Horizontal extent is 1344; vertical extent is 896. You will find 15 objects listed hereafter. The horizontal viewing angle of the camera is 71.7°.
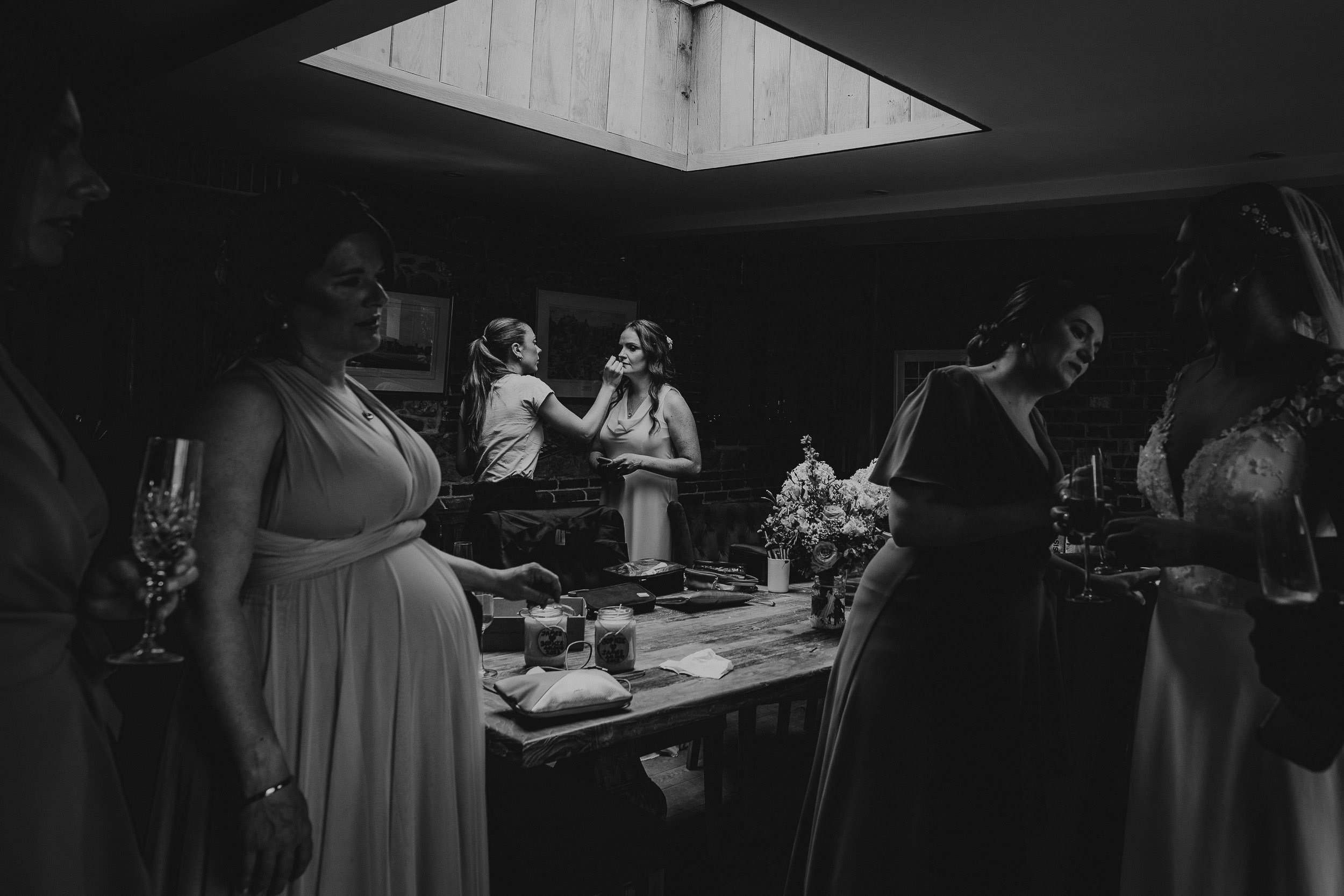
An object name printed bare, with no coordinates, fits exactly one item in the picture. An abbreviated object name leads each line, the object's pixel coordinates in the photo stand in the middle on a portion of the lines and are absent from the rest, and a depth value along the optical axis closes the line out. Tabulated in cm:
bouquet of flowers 318
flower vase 310
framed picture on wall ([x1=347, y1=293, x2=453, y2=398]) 561
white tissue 255
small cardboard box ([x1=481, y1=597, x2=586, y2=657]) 272
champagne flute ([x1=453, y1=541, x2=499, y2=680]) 282
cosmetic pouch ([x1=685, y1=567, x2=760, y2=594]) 380
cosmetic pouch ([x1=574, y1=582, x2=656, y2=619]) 327
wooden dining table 205
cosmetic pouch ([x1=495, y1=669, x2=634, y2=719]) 207
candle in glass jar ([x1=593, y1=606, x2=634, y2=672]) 250
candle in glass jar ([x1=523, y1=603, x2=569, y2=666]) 247
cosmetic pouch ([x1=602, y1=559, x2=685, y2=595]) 362
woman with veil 160
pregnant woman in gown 142
